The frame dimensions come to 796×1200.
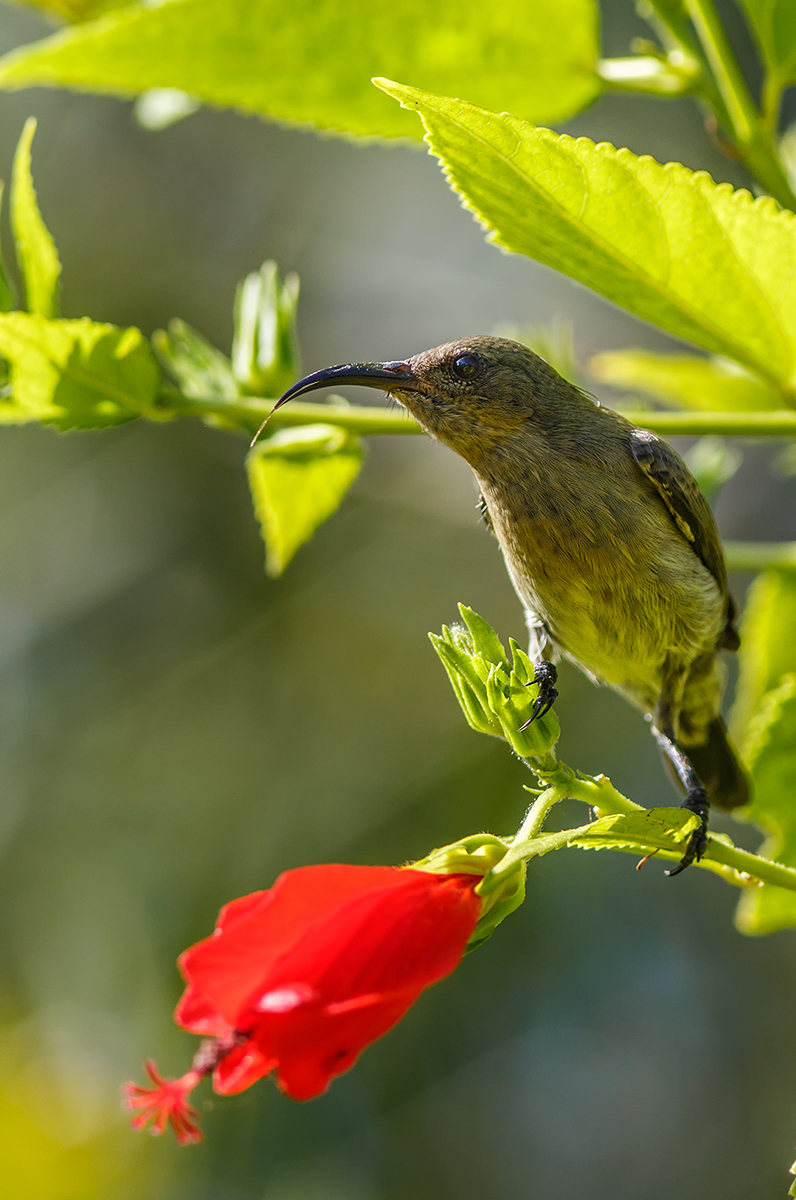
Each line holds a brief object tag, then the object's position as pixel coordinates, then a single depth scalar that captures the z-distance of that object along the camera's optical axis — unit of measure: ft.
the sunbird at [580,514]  17.87
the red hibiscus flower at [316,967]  9.27
